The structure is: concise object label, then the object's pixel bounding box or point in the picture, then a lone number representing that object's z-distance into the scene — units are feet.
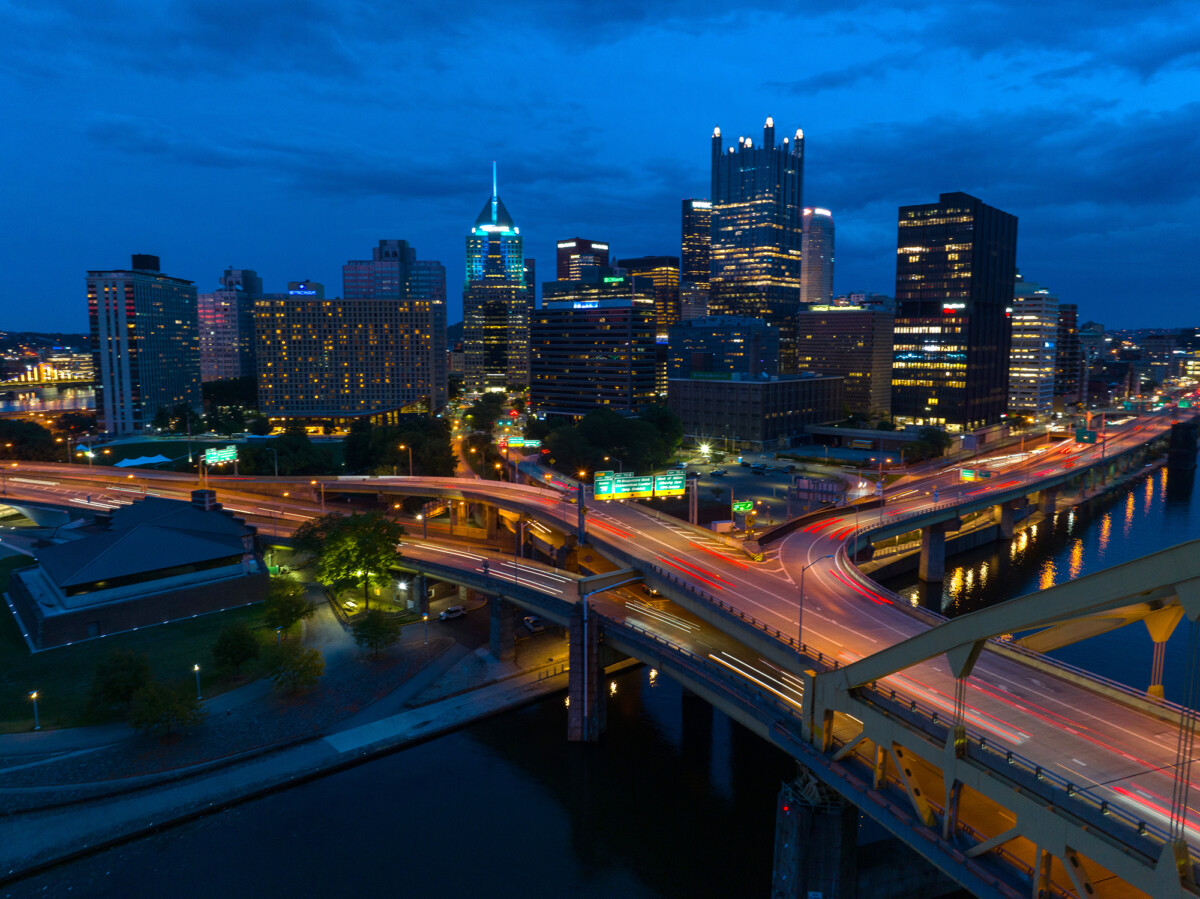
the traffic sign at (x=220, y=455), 332.00
